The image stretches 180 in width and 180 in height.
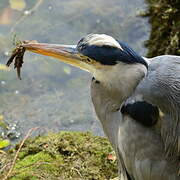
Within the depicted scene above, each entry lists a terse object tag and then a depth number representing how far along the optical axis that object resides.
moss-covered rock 6.32
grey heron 4.43
